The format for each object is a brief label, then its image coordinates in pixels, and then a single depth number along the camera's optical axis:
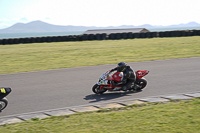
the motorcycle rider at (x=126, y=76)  18.78
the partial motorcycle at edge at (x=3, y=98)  15.20
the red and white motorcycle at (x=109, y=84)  18.28
